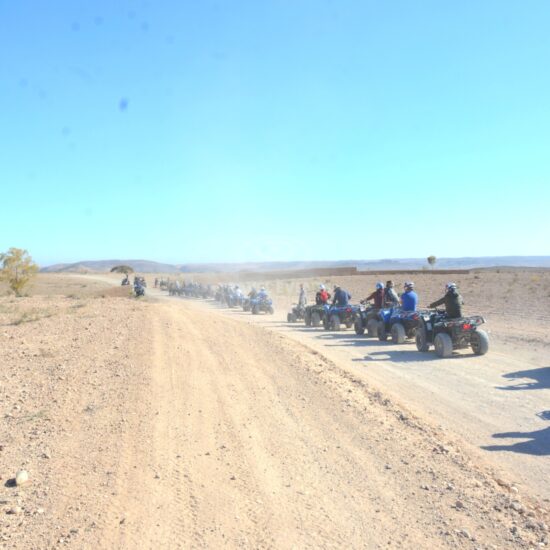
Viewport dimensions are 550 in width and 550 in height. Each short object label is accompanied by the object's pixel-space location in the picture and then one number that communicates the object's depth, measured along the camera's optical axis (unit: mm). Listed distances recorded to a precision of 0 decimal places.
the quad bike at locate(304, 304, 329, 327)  20844
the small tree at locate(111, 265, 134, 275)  110875
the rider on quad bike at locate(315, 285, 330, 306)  21766
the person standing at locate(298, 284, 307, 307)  23844
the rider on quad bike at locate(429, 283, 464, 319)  13516
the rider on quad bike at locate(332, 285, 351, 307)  19875
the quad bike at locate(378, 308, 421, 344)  15586
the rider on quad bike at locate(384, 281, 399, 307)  17644
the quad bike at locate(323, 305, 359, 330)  19625
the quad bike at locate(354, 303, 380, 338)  17250
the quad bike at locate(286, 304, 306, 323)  23562
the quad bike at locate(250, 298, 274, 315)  28906
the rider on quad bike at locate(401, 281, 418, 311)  15852
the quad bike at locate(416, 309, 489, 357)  13016
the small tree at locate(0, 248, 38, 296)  39375
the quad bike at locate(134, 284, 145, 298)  34634
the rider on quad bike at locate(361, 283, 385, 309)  17641
